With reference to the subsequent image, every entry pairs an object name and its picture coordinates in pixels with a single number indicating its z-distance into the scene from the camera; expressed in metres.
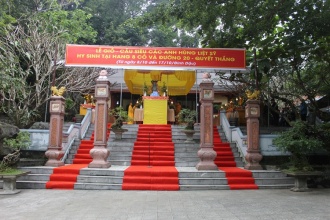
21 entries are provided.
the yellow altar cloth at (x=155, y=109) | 13.56
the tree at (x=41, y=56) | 10.99
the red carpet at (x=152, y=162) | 7.34
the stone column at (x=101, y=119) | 8.46
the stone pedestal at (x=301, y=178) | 6.82
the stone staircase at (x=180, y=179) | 7.22
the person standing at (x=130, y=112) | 15.33
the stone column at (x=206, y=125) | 8.35
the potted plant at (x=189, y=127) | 11.12
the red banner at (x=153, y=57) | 8.56
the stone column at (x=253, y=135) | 8.59
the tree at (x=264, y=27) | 7.39
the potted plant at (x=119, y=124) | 11.00
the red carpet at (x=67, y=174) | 7.21
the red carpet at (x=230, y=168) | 7.52
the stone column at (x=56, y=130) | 8.84
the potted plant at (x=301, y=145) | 6.86
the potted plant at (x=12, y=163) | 6.43
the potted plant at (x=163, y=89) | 15.41
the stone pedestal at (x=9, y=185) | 6.39
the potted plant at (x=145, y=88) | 15.34
